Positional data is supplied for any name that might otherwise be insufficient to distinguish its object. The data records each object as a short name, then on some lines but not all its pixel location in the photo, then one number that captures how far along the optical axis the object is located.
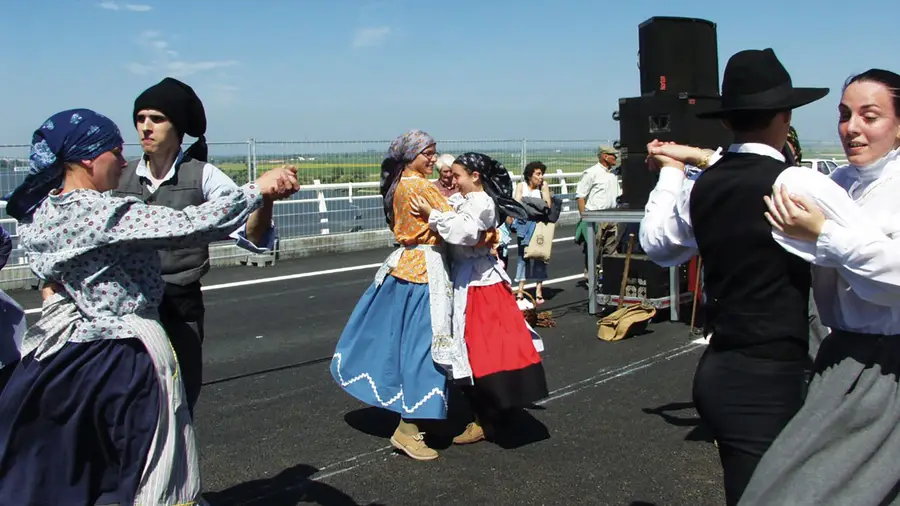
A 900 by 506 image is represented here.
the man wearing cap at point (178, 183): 3.55
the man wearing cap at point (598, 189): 11.12
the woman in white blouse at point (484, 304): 5.08
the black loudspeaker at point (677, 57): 9.02
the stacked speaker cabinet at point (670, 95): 8.94
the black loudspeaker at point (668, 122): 8.91
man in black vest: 2.57
